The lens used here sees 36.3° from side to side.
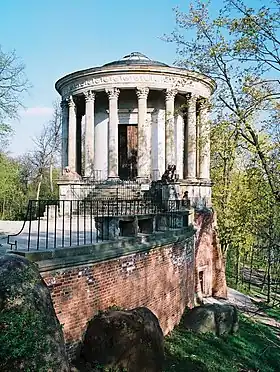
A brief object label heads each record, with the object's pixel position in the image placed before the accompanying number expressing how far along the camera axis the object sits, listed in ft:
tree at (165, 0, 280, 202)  33.27
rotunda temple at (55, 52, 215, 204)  68.18
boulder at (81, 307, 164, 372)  24.82
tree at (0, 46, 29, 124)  55.31
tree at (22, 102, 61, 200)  114.42
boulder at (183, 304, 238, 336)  42.55
